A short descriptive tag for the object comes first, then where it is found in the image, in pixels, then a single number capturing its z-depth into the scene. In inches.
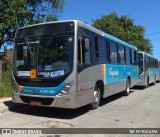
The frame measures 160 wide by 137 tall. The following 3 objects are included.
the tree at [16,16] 300.1
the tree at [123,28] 711.9
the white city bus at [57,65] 179.4
